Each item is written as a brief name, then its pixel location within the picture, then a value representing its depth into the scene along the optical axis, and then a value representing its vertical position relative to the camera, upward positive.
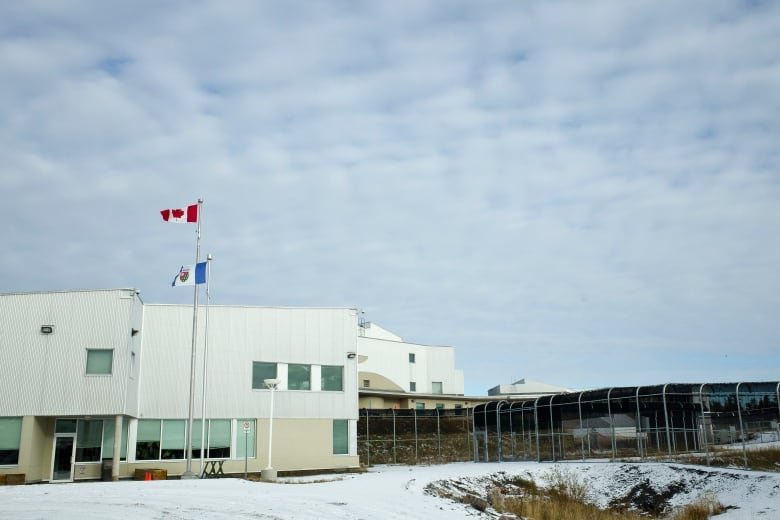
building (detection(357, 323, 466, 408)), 67.88 +6.68
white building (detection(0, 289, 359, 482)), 32.47 +2.77
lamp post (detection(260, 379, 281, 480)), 30.72 -1.12
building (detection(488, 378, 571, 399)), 88.03 +5.83
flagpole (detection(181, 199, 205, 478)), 31.00 +1.93
